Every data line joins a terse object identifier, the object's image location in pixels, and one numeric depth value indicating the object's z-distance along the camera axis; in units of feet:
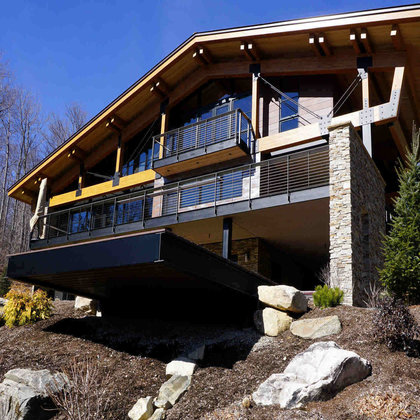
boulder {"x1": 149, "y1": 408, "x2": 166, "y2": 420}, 23.23
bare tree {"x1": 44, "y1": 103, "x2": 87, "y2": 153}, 135.23
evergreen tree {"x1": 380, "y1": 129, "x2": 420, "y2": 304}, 36.27
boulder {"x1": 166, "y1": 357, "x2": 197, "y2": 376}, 26.86
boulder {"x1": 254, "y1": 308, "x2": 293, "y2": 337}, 30.58
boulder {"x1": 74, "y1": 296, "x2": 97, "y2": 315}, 44.01
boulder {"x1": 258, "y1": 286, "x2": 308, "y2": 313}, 32.03
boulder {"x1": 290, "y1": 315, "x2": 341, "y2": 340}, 28.25
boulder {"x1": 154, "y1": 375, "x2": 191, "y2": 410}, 24.27
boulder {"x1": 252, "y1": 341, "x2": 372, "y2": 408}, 20.53
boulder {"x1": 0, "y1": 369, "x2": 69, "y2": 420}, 24.44
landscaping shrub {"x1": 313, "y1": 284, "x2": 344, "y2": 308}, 33.43
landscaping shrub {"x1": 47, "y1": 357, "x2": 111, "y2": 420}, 22.17
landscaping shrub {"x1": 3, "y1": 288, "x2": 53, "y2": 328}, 38.34
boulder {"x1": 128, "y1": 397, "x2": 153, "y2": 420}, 23.61
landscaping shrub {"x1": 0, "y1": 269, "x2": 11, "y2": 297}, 72.87
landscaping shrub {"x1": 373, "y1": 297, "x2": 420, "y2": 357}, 24.20
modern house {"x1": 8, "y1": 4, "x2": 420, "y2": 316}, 33.78
